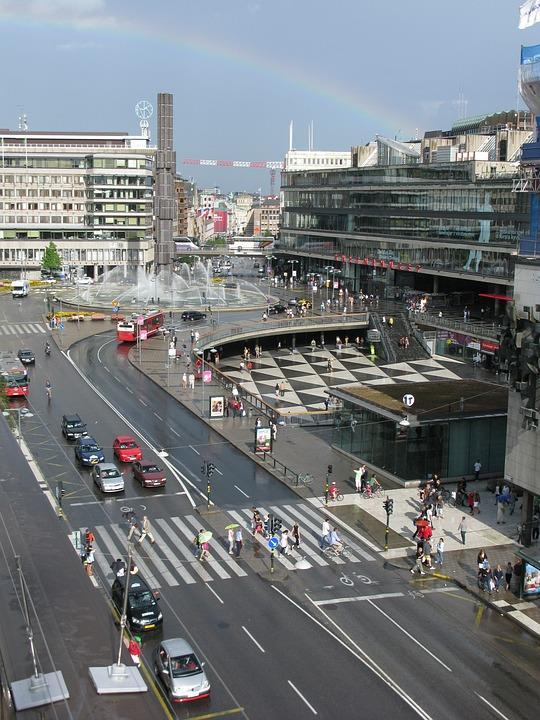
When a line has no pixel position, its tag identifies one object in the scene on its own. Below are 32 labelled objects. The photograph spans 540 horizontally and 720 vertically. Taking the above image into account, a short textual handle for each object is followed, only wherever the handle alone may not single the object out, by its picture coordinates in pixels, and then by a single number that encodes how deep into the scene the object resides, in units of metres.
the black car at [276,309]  106.77
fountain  114.94
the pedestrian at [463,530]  40.56
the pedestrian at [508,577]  35.88
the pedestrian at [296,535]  39.12
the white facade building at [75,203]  152.62
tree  146.00
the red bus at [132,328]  87.81
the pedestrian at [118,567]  33.81
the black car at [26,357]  76.12
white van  121.34
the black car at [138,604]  30.39
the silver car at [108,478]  45.34
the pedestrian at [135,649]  26.98
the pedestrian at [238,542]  38.12
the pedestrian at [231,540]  38.28
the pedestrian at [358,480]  47.16
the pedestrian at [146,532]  39.34
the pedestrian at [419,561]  37.22
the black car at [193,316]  102.69
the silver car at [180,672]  25.95
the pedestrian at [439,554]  38.19
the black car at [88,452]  49.38
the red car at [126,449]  50.97
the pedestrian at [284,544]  38.22
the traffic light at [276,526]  38.34
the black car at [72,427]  54.53
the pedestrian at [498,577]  35.44
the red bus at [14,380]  63.97
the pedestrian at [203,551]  37.44
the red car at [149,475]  46.62
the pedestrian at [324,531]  39.12
